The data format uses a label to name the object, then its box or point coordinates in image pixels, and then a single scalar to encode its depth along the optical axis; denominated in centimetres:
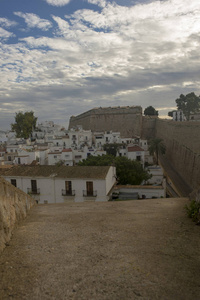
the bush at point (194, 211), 447
